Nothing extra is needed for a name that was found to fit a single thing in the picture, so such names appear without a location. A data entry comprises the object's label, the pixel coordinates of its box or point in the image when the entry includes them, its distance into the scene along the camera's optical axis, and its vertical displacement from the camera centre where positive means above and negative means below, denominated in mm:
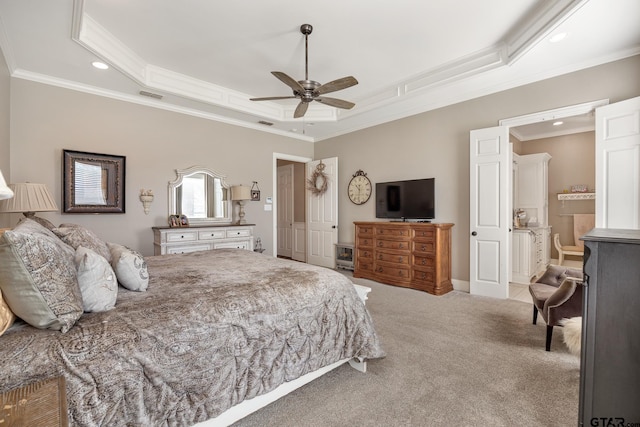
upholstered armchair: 2273 -734
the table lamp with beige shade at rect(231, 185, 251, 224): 4875 +319
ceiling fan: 2773 +1258
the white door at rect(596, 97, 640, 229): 2771 +480
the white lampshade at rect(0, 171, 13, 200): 895 +68
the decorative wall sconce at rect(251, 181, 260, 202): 5346 +390
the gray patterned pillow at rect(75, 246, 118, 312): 1335 -337
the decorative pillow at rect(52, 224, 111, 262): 1799 -167
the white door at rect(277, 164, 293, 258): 7504 +79
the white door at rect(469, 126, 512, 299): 3732 +16
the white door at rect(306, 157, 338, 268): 5824 -111
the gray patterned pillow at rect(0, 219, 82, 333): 1095 -280
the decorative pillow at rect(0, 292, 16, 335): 1065 -398
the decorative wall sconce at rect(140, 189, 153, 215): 4109 +210
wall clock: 5453 +481
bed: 1078 -603
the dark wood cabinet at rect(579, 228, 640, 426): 1188 -506
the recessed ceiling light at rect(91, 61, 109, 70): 3142 +1635
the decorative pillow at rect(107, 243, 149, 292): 1663 -343
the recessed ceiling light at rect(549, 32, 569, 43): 2693 +1676
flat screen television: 4469 +223
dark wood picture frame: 3539 +395
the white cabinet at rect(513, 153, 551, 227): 5527 +541
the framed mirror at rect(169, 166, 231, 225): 4484 +274
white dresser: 3996 -377
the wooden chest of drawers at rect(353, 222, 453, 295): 4086 -638
